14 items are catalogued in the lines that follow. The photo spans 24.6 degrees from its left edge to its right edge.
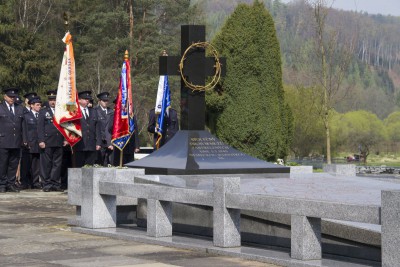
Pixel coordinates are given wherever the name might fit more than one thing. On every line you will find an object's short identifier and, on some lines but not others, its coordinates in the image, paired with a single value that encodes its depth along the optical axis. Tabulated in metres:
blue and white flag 20.88
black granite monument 13.83
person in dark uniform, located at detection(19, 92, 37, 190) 20.97
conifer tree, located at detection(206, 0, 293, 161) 26.00
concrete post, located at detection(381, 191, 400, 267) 8.03
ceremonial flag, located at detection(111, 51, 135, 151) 15.64
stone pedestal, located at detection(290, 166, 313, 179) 15.82
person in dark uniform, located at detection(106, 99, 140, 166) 19.94
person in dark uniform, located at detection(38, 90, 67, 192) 19.88
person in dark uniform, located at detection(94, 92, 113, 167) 20.05
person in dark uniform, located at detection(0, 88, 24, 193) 19.56
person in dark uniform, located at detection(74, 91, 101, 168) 19.61
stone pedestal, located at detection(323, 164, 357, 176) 16.05
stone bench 8.16
